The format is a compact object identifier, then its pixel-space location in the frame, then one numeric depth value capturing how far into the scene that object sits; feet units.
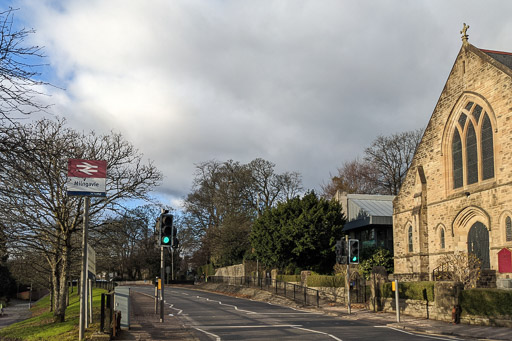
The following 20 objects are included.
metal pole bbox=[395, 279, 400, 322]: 65.85
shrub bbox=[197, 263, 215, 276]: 211.45
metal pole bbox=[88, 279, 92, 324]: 58.13
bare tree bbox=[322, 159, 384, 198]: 214.07
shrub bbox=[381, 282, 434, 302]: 72.69
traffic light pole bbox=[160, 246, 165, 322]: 59.21
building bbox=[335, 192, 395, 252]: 146.92
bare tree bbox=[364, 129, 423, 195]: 193.98
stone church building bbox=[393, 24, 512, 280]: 86.84
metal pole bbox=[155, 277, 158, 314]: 75.03
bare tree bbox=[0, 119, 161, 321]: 65.48
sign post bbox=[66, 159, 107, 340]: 42.29
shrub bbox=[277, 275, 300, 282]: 122.21
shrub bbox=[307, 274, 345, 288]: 101.86
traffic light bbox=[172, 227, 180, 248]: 60.13
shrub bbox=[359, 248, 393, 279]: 123.13
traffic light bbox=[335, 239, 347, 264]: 80.07
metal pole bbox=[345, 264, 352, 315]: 81.65
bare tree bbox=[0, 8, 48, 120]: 28.58
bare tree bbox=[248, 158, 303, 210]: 203.92
